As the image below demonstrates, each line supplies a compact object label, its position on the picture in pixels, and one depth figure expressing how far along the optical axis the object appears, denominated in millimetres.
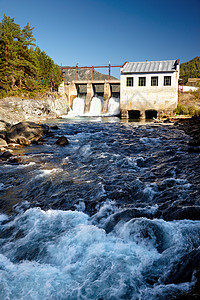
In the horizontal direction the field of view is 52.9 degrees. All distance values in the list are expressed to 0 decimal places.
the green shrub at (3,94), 24888
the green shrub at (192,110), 26266
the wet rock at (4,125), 16484
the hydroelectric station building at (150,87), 28484
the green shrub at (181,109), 28312
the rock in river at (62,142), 12930
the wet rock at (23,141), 12531
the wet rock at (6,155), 9618
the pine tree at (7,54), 26953
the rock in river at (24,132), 13067
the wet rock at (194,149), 10414
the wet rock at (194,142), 11672
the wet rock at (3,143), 11606
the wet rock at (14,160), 9047
